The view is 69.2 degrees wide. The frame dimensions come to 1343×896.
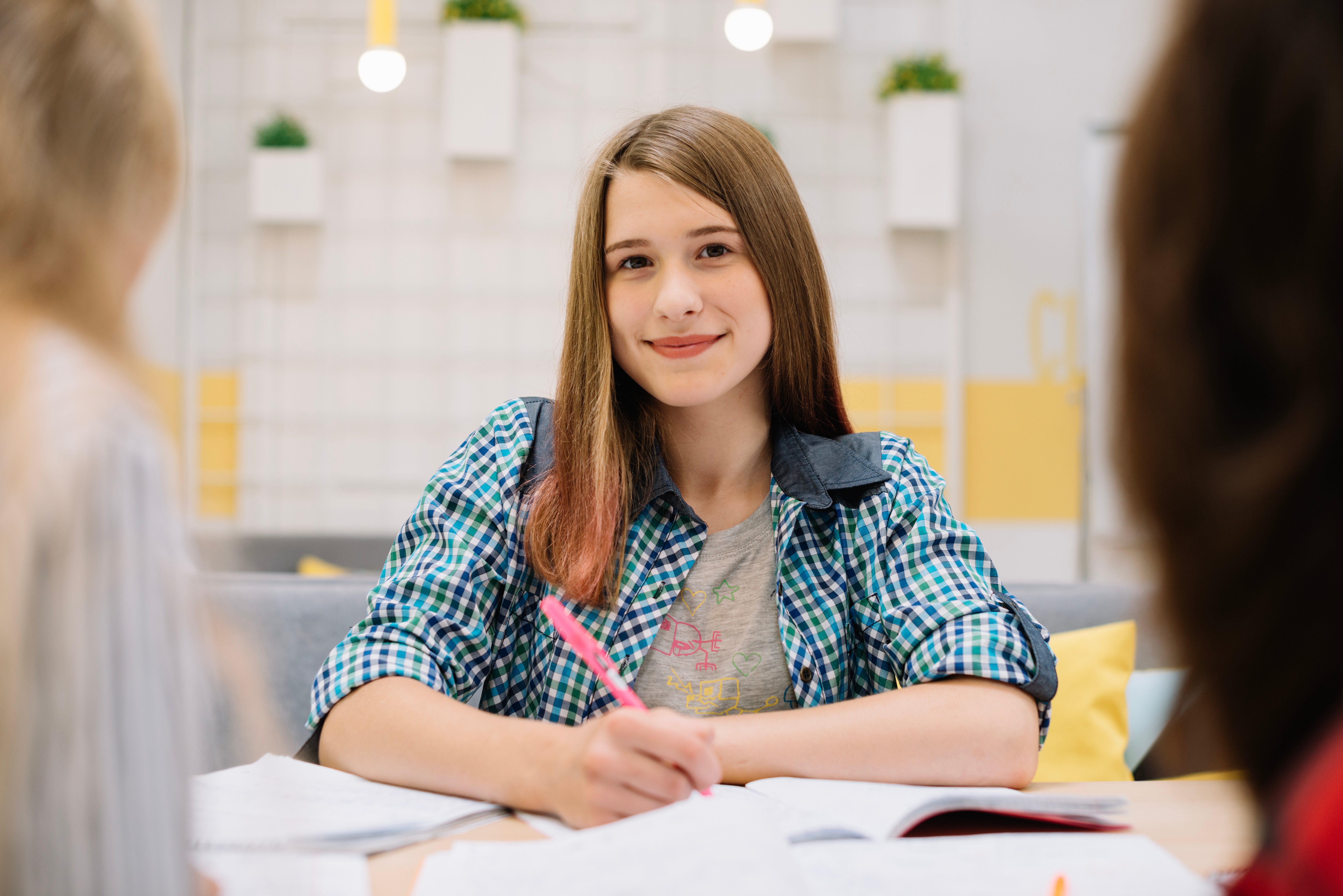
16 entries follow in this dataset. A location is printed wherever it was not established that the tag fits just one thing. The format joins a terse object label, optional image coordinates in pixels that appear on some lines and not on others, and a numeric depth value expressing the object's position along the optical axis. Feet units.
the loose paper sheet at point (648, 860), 1.87
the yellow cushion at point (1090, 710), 4.77
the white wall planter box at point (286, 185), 12.66
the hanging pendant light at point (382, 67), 9.17
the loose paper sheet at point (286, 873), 1.66
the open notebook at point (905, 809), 2.35
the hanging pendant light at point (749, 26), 9.47
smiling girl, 3.25
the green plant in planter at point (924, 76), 12.56
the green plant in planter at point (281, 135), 12.58
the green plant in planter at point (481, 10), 12.55
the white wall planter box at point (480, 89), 12.56
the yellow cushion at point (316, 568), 8.43
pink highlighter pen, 2.64
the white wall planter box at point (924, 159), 12.60
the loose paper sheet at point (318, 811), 2.15
